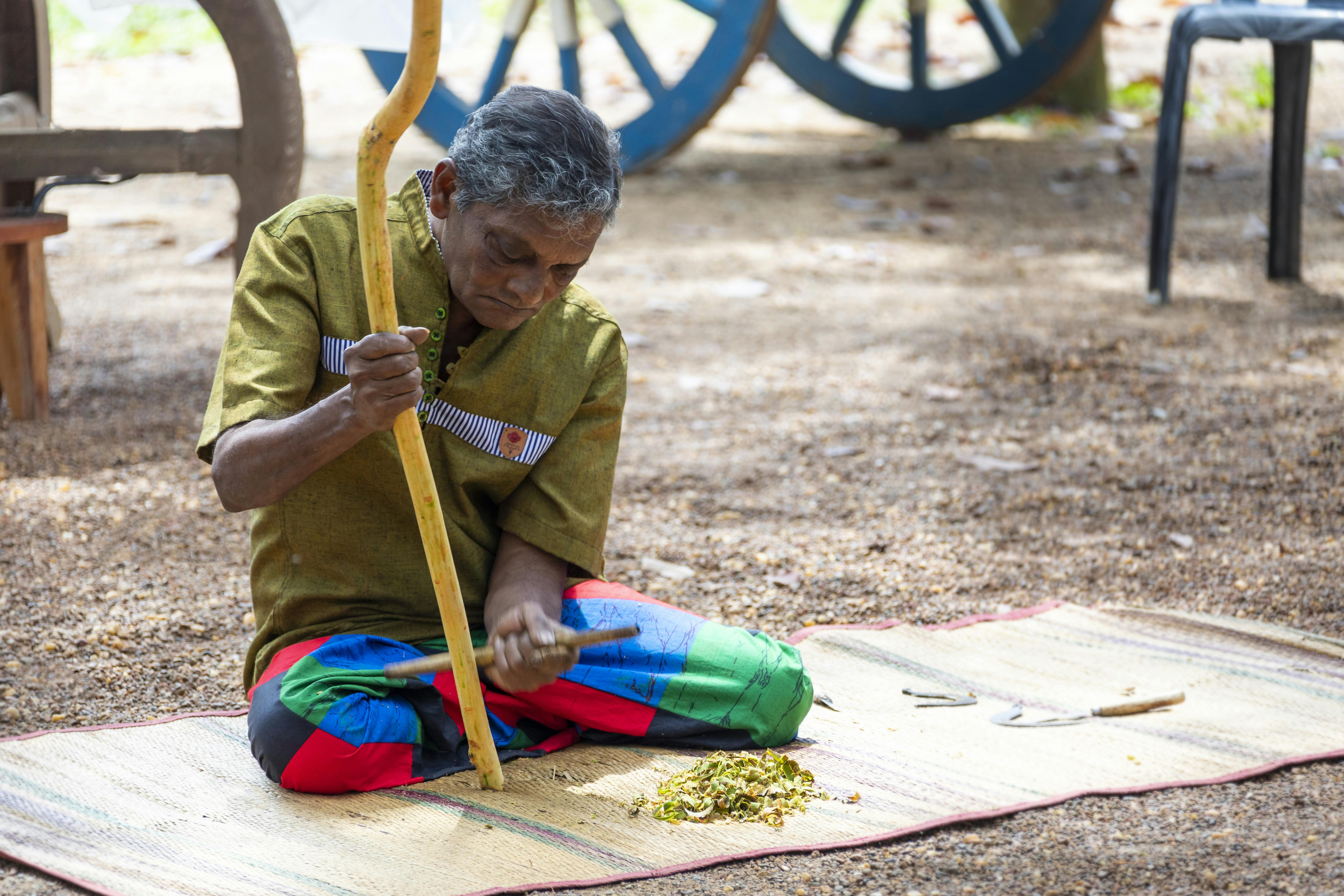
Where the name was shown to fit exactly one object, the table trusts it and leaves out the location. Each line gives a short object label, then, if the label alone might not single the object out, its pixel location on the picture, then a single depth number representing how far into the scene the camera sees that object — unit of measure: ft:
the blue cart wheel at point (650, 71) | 38.11
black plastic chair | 27.30
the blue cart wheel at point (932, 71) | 43.32
